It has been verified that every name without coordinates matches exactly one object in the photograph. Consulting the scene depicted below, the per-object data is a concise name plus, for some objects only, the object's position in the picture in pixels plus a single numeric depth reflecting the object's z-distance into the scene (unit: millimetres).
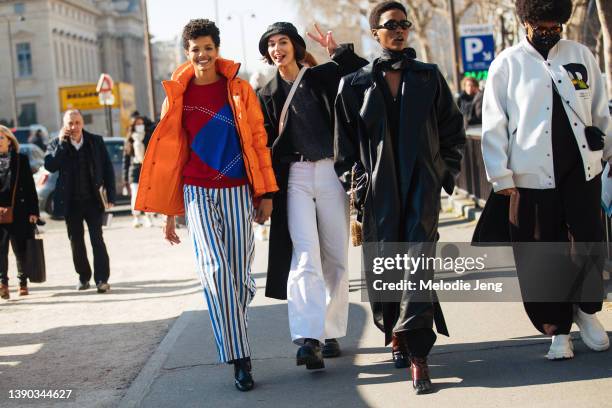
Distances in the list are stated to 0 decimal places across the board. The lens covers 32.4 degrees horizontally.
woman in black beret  6148
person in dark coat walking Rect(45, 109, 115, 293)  10812
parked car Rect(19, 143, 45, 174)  32594
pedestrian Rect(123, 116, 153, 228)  18062
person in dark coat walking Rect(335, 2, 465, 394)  5582
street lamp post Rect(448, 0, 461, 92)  25156
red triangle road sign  29409
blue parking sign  21266
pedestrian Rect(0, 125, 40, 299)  10844
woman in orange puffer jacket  5977
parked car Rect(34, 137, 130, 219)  22062
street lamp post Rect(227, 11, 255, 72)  86138
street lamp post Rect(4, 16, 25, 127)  66812
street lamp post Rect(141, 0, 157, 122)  26750
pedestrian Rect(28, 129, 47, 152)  45062
